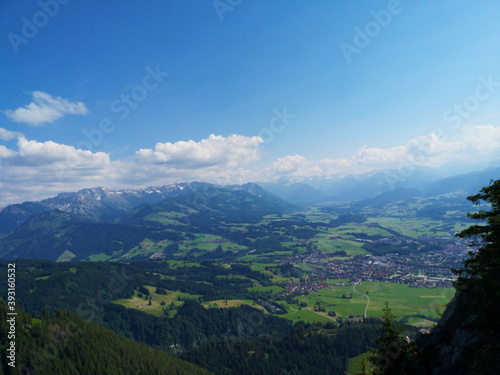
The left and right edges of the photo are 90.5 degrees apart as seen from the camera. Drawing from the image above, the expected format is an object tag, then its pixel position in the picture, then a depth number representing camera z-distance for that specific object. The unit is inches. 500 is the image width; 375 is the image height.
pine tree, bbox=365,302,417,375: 683.4
